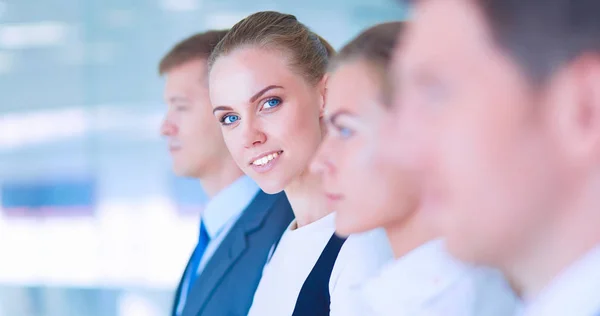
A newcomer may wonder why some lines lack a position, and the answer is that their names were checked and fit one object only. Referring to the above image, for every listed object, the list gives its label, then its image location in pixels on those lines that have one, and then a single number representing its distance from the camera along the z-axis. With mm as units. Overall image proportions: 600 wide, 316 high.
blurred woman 1089
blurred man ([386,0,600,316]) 806
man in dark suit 1628
